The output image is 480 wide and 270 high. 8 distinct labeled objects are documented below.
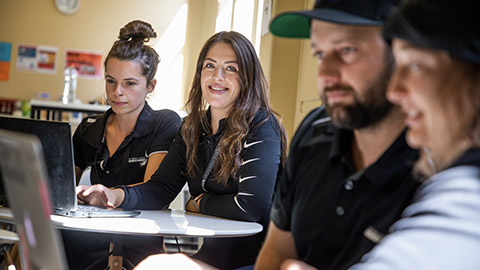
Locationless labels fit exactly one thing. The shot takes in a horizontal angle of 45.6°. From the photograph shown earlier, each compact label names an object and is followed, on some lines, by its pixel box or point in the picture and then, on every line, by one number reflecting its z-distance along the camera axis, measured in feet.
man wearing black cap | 3.36
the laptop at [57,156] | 5.63
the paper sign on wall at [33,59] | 24.49
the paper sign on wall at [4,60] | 24.38
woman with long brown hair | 6.81
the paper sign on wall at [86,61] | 24.80
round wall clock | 24.56
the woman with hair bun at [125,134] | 7.88
